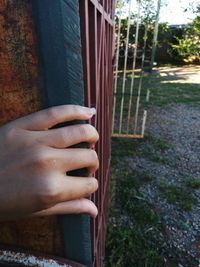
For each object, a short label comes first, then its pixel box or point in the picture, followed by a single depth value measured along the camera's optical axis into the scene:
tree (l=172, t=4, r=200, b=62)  10.28
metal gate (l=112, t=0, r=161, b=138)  3.67
